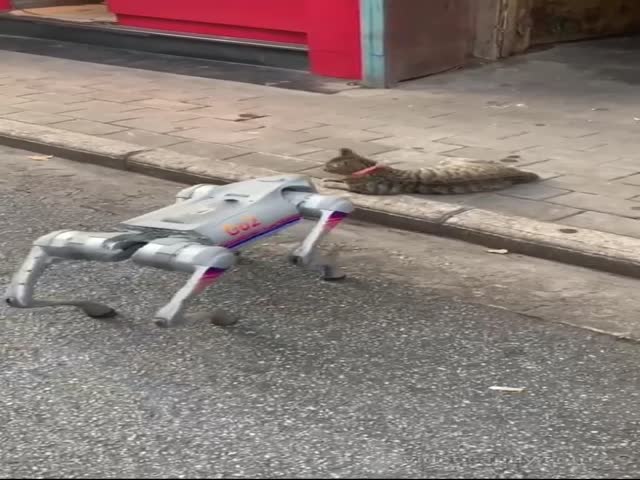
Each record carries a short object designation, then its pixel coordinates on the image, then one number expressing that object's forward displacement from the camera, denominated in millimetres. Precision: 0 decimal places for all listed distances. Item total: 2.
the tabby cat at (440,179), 5793
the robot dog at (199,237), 3770
